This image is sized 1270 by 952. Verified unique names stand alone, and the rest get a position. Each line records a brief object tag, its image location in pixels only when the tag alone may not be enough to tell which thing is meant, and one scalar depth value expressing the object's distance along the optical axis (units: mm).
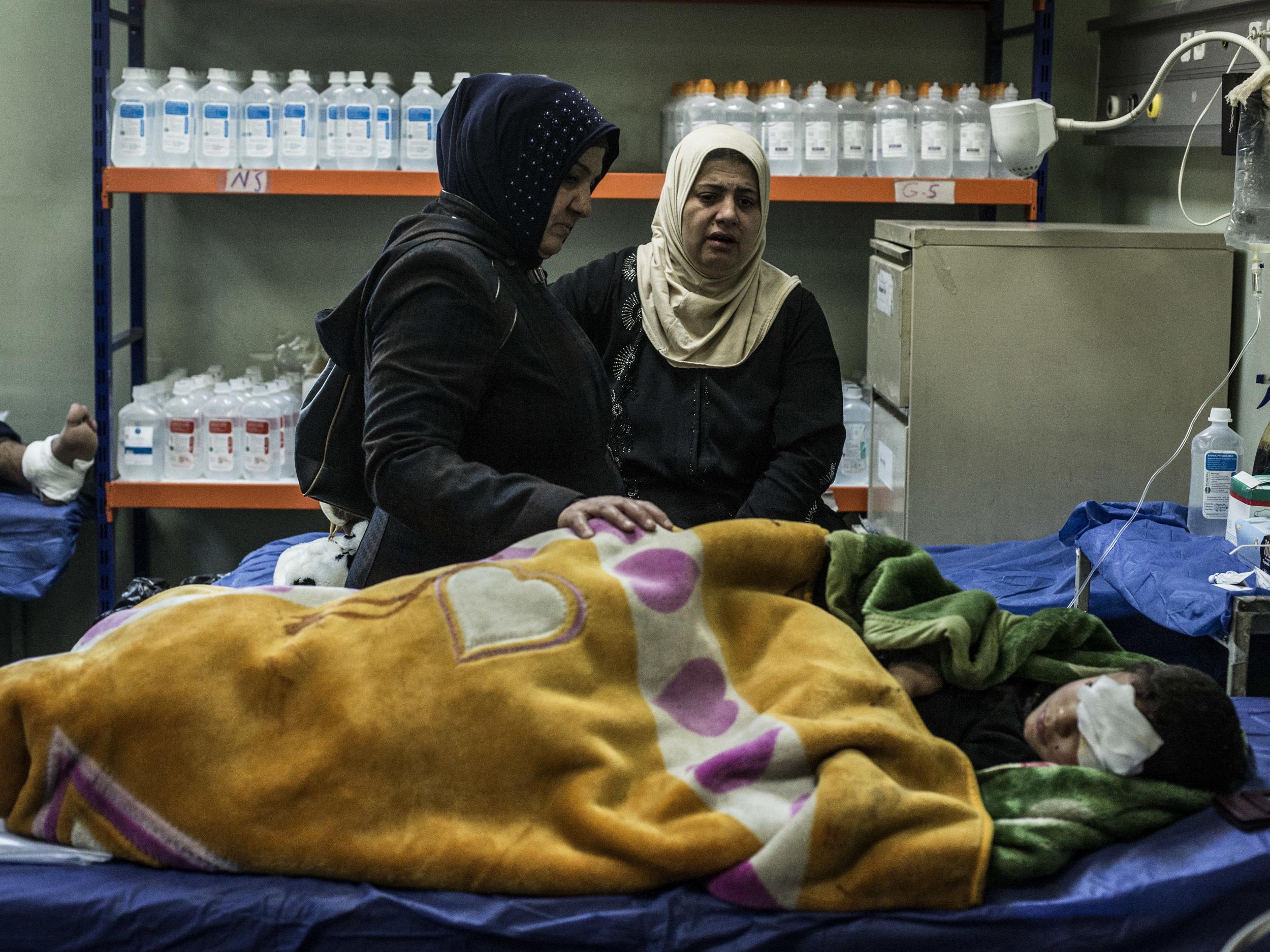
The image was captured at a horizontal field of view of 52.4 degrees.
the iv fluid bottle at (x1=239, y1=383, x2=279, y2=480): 3385
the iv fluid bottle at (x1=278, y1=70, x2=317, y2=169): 3273
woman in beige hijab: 2541
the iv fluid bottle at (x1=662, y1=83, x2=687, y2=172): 3525
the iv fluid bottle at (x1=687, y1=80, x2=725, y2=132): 3400
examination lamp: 2619
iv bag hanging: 2227
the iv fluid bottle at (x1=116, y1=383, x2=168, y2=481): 3402
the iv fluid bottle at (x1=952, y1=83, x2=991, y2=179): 3316
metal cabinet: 2883
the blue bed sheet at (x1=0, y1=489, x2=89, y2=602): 3270
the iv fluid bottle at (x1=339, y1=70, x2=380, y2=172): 3307
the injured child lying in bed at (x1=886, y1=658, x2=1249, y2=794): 1510
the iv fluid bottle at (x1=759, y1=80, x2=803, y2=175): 3320
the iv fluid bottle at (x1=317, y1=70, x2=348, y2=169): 3326
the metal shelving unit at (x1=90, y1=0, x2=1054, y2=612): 3240
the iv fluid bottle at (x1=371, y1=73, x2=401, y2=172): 3326
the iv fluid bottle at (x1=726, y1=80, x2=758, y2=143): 3379
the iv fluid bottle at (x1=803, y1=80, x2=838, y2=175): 3326
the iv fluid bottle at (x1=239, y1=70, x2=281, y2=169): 3262
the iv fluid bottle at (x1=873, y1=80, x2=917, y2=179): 3277
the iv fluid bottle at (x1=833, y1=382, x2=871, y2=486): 3480
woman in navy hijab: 1583
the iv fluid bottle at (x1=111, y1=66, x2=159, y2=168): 3287
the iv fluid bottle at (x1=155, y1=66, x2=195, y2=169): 3270
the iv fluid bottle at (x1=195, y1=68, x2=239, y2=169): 3260
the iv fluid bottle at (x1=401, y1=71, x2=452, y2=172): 3299
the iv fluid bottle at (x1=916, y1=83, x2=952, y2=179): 3314
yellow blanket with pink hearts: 1350
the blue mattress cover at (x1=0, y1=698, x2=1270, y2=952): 1333
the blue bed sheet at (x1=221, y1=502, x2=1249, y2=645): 2061
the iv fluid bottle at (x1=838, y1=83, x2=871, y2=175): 3344
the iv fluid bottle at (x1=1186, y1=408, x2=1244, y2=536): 2391
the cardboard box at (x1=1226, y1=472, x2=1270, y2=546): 2207
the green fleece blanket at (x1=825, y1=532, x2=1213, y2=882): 1448
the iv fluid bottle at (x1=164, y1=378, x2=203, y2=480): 3391
